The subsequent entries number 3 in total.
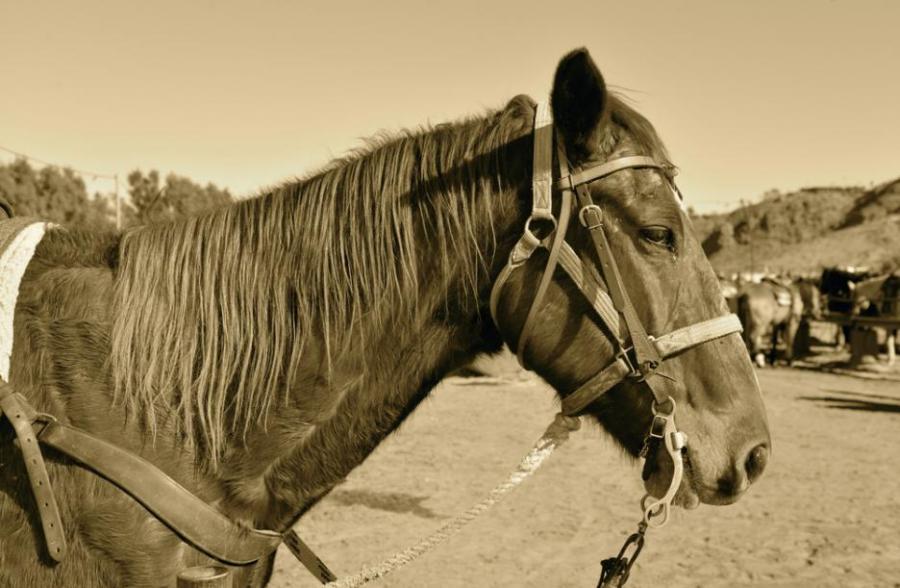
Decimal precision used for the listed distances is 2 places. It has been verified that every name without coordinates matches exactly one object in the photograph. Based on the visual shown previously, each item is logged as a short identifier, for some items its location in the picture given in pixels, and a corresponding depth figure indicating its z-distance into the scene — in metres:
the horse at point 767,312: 19.11
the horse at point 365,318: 1.80
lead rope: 1.90
